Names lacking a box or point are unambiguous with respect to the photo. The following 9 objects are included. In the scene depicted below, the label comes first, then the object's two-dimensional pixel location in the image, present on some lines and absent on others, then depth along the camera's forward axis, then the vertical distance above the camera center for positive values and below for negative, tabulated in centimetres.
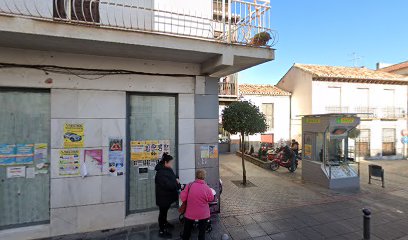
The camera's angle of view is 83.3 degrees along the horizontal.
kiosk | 862 -124
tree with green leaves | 866 +7
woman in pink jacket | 405 -142
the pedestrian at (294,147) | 1233 -142
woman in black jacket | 451 -134
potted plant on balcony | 503 +181
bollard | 439 -204
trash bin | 923 -211
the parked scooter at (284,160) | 1184 -207
